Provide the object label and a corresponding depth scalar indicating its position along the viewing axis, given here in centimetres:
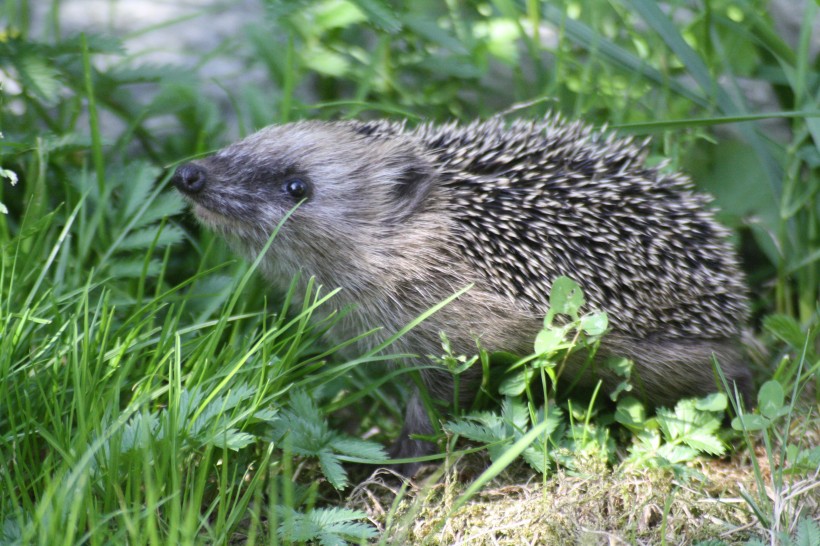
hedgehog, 307
